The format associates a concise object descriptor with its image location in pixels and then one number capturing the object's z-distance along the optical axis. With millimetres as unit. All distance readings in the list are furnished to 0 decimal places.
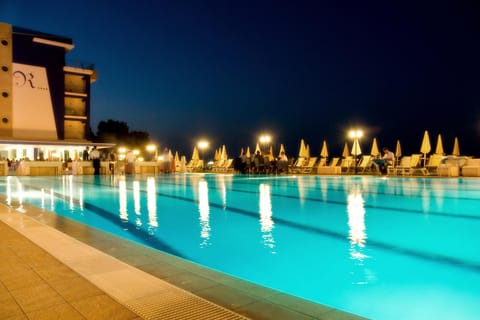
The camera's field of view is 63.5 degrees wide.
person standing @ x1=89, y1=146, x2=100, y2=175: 23516
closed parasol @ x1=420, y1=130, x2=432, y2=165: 21094
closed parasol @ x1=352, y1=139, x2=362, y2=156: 21791
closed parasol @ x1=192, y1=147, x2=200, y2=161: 32550
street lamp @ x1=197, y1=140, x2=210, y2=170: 32031
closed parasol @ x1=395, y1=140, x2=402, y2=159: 23947
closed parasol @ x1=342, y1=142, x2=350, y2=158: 25444
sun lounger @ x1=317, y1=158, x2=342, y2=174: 21797
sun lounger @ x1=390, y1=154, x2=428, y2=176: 18688
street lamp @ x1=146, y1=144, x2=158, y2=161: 34169
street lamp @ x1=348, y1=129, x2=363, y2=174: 21906
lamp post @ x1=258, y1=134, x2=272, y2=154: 25108
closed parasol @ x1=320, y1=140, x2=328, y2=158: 25875
